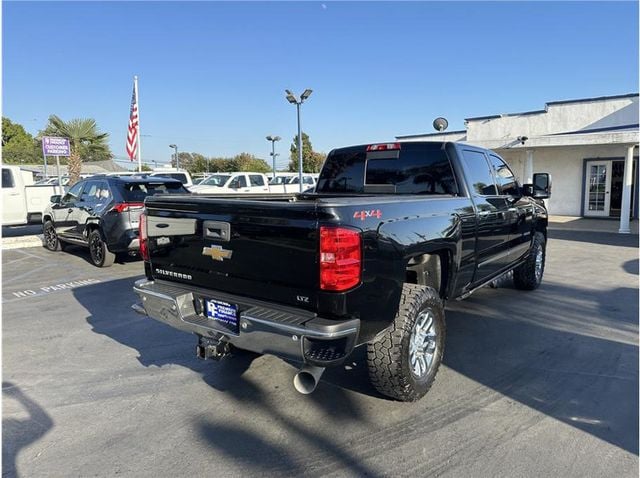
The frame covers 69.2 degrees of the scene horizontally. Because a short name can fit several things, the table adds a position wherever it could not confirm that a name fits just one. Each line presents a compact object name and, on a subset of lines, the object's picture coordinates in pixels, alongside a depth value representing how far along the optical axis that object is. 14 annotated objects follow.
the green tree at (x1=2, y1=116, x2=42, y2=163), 44.94
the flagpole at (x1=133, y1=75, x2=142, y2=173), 19.64
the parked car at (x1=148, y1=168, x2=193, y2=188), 17.08
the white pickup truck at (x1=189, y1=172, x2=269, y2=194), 19.14
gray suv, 8.30
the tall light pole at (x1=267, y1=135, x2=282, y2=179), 32.68
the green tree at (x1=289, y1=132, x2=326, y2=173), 53.25
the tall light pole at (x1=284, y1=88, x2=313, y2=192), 20.56
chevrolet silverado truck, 2.86
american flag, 19.44
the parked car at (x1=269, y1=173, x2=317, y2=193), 22.73
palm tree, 25.41
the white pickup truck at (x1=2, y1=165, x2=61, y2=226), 13.48
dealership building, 17.12
